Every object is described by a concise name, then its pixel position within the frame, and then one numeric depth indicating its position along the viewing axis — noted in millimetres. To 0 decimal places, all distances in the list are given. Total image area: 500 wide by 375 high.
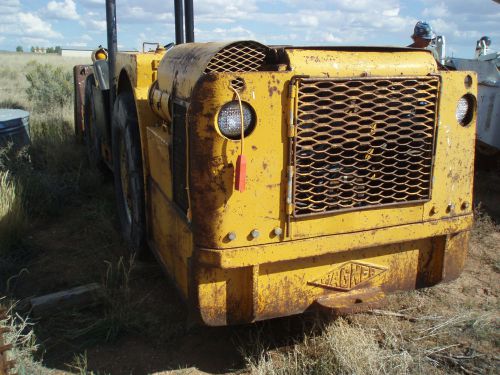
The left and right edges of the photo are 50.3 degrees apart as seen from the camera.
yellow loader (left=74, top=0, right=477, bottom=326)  2391
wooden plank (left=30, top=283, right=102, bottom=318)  3492
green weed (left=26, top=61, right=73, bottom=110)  12542
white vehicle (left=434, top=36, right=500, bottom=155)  6191
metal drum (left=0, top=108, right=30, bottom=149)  6969
